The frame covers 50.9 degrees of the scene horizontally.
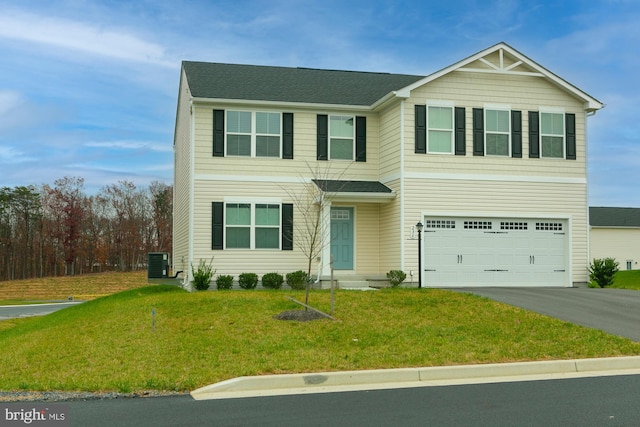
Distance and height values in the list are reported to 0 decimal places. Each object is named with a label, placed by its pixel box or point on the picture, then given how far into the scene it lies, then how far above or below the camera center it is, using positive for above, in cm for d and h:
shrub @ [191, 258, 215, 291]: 2069 -95
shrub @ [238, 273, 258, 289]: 2095 -113
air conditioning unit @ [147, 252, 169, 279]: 2398 -76
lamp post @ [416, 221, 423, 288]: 2029 -34
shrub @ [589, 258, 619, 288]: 2208 -93
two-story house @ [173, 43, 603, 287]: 2134 +222
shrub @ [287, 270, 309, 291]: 2072 -111
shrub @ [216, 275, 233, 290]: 2086 -119
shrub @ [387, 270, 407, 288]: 2041 -101
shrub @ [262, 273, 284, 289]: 2108 -114
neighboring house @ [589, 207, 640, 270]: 5209 +30
